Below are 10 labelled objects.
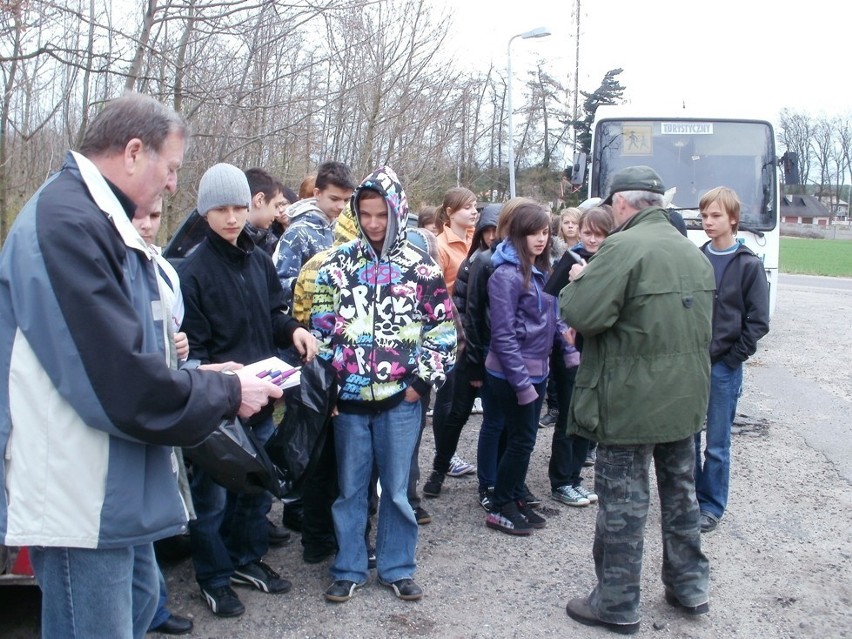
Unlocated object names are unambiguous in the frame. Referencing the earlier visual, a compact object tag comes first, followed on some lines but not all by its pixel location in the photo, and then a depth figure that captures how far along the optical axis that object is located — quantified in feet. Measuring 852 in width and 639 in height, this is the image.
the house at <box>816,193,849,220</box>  288.30
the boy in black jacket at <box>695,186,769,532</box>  14.98
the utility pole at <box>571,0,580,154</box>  127.13
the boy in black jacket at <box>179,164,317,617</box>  11.35
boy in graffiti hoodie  11.84
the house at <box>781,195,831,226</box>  284.00
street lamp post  55.21
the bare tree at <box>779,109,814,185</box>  255.29
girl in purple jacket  14.52
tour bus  32.81
